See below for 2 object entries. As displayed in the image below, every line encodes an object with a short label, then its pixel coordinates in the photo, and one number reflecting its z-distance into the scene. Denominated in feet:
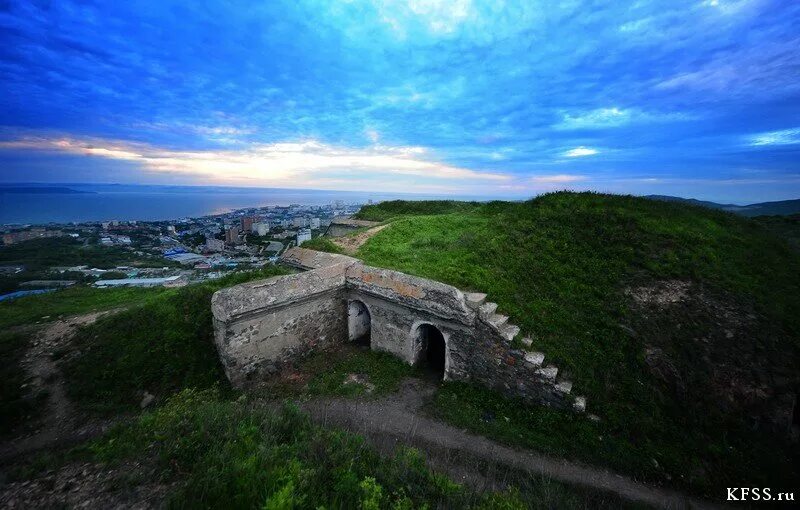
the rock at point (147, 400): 26.04
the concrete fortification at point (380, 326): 25.05
